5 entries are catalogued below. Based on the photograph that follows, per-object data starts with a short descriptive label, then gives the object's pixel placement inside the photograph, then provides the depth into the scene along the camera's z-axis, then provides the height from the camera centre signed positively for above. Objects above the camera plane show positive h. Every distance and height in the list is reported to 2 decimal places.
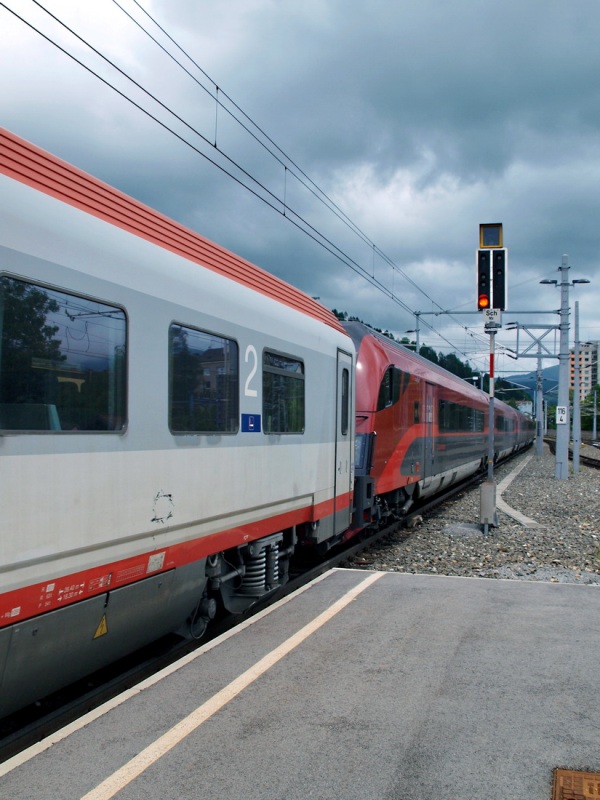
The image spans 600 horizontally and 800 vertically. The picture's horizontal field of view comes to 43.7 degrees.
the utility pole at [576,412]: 27.77 +0.61
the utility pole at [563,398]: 23.75 +0.92
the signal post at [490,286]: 12.13 +2.26
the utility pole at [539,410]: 45.38 +1.00
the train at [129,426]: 3.69 -0.03
